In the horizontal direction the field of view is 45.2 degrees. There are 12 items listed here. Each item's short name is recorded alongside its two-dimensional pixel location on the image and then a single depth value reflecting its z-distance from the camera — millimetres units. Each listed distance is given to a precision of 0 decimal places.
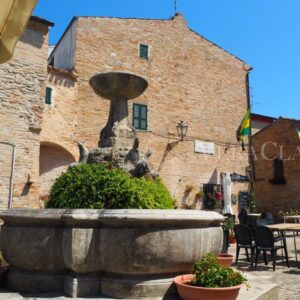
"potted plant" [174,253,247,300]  3277
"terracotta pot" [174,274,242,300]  3264
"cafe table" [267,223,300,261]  8047
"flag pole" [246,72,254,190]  19906
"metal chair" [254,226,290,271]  7641
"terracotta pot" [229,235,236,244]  12404
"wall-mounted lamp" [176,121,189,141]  17366
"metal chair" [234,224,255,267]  8188
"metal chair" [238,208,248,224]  13112
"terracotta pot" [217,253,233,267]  4867
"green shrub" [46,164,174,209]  4262
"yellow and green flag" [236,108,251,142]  18266
